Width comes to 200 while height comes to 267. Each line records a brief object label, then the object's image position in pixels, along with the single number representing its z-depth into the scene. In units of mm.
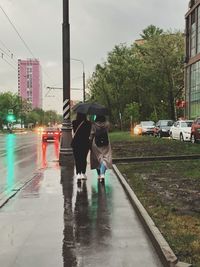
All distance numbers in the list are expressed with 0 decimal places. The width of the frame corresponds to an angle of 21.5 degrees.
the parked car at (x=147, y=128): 58375
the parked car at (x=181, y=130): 38003
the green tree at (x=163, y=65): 67062
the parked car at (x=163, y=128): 48766
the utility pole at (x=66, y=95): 18391
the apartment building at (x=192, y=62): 67500
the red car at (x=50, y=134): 45031
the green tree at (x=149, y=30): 101262
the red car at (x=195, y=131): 33647
